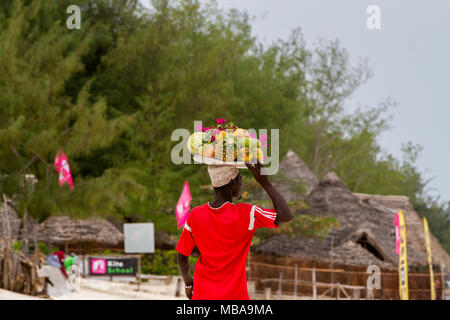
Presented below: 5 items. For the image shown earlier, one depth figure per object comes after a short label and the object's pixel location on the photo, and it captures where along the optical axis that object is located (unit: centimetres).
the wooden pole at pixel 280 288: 2220
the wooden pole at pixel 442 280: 2094
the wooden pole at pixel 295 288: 2222
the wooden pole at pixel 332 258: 2254
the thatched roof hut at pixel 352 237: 2373
